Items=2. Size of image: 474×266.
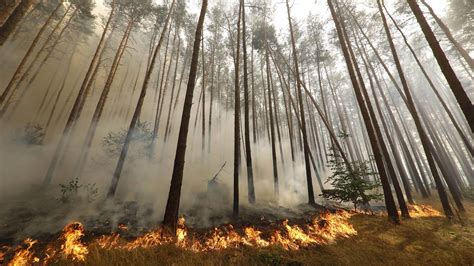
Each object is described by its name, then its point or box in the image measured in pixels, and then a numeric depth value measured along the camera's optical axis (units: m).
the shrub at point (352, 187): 8.54
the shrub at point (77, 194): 8.89
